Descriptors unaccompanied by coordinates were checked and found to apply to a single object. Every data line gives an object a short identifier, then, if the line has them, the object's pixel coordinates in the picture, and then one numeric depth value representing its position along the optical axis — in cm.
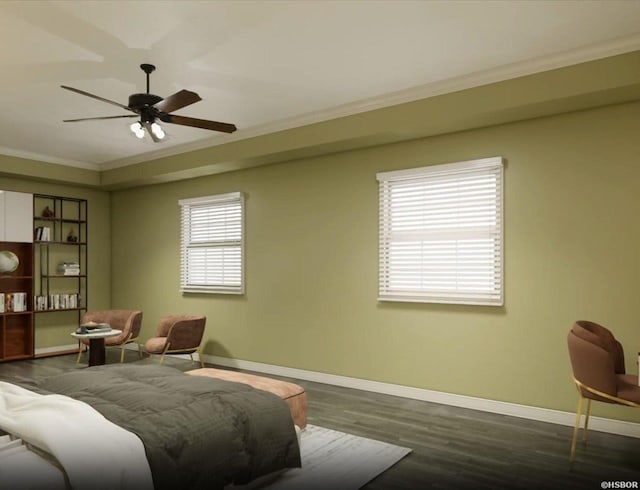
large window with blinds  455
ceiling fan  359
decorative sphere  681
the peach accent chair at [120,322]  661
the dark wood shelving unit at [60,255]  739
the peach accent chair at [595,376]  312
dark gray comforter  231
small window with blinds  661
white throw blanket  196
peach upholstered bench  342
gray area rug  295
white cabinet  686
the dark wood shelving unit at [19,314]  703
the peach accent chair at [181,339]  605
